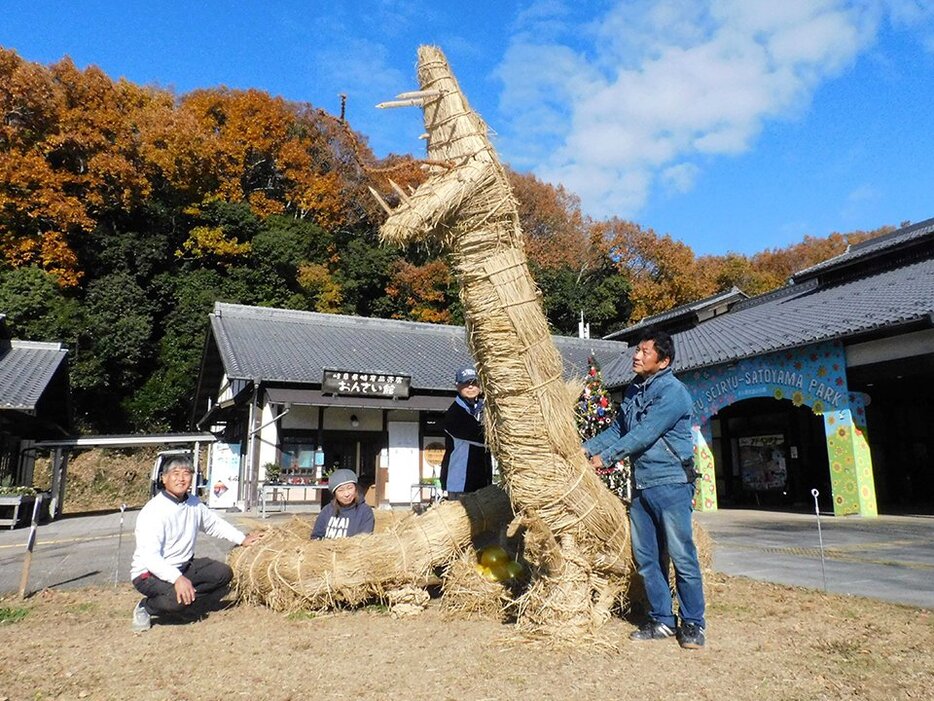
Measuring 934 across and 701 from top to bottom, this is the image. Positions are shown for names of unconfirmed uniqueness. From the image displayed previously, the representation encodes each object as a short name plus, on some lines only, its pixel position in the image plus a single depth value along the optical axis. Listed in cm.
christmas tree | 1044
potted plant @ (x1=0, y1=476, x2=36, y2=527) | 1189
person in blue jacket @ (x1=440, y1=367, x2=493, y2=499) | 474
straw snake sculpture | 341
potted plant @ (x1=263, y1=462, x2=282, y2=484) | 1451
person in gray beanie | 483
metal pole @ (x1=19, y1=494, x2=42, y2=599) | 480
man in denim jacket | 334
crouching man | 389
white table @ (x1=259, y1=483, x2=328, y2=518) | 1427
